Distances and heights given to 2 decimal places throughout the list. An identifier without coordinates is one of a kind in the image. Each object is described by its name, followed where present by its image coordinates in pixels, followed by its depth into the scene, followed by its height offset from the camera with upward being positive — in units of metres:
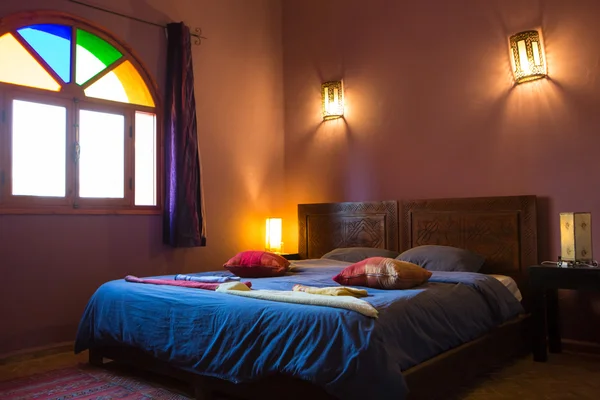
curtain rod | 3.92 +1.63
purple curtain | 4.31 +0.53
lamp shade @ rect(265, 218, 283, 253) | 5.06 -0.20
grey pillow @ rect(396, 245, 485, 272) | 3.62 -0.34
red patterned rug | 2.67 -0.94
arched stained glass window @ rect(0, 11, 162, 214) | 3.58 +0.73
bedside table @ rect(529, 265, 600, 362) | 3.03 -0.54
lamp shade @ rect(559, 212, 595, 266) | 3.16 -0.18
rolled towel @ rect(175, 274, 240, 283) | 3.07 -0.39
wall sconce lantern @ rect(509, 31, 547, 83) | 3.69 +1.13
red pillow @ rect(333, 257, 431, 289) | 2.69 -0.33
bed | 2.00 -0.56
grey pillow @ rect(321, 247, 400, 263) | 4.21 -0.34
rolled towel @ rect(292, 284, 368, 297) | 2.43 -0.38
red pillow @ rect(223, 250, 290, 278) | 3.38 -0.34
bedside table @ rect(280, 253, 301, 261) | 4.92 -0.40
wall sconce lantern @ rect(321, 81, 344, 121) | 4.96 +1.11
